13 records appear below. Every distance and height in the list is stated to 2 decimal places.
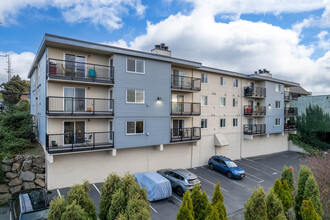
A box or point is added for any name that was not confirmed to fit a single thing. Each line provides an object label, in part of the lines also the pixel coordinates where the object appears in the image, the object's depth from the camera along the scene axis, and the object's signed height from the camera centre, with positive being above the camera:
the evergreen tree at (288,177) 11.62 -4.29
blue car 16.72 -5.54
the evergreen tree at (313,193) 9.15 -4.27
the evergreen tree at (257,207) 7.26 -3.96
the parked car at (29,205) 8.16 -4.62
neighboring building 29.64 +1.44
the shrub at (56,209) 5.57 -3.13
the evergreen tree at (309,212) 8.08 -4.62
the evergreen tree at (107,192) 7.18 -3.32
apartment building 12.52 -0.01
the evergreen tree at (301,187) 10.07 -4.32
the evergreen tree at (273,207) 7.61 -4.12
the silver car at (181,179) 12.93 -5.16
